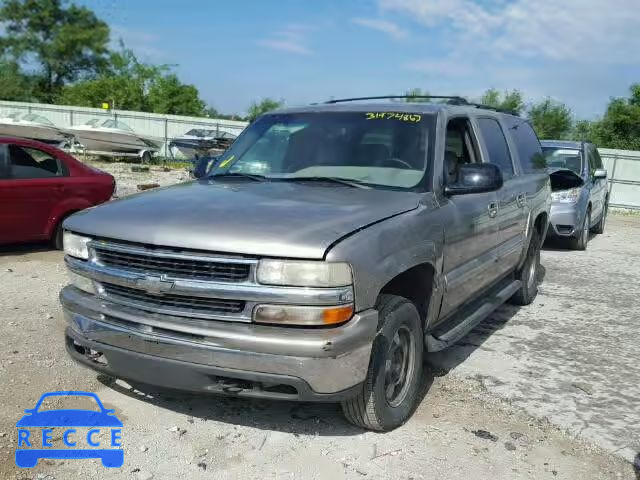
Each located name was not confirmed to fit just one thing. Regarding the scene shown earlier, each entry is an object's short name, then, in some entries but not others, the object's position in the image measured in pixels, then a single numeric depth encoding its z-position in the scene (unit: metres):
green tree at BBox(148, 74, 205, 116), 44.25
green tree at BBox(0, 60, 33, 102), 46.77
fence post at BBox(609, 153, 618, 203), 21.00
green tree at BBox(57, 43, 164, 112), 43.59
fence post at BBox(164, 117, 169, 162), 25.47
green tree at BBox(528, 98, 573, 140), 35.75
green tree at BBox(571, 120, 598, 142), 35.00
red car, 7.53
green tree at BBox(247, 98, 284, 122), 51.44
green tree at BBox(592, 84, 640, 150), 32.84
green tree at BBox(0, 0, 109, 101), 53.22
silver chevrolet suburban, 2.90
